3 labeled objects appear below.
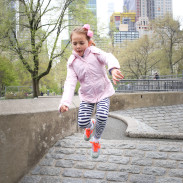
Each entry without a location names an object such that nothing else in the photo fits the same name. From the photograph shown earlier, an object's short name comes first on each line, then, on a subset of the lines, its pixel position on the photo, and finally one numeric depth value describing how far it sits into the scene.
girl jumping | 3.13
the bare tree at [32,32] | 17.45
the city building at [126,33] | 150.76
